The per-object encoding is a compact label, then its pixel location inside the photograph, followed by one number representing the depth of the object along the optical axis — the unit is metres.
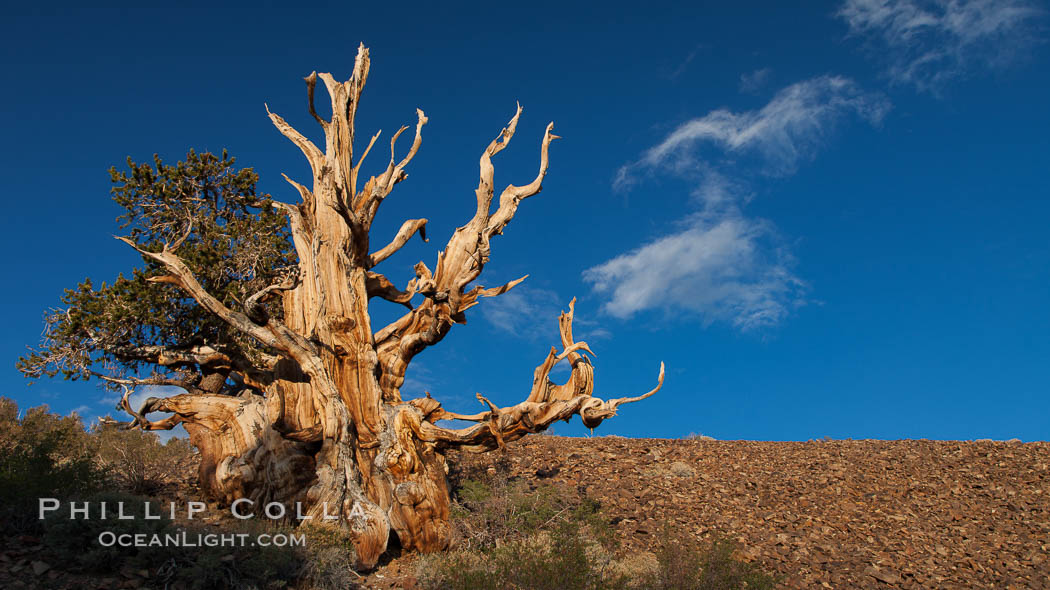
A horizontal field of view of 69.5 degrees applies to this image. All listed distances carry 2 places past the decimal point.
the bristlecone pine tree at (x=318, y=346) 10.54
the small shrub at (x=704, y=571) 8.80
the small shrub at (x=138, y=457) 11.81
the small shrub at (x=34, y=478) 9.30
